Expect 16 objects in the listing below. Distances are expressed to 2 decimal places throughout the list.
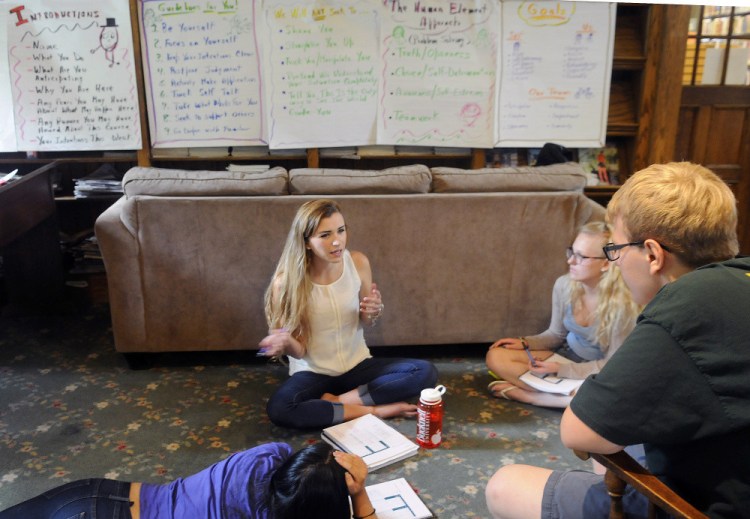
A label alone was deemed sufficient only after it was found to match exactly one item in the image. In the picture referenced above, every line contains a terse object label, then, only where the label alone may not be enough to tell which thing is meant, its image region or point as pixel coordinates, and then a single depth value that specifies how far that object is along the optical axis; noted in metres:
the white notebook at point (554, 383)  2.53
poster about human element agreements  3.79
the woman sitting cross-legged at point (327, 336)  2.43
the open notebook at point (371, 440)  2.23
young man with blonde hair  1.04
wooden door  4.26
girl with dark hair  1.38
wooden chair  1.06
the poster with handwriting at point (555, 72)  3.84
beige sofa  2.80
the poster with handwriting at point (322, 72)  3.73
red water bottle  2.27
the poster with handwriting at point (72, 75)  3.62
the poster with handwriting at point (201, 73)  3.67
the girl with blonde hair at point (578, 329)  2.45
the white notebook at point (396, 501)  1.96
